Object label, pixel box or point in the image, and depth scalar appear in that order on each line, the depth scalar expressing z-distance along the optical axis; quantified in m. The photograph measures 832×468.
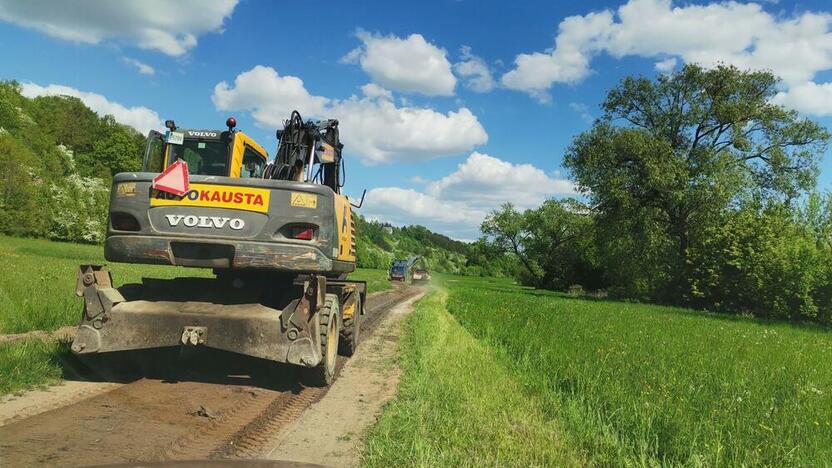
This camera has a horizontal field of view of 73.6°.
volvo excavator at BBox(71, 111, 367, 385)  6.18
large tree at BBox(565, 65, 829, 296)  34.25
